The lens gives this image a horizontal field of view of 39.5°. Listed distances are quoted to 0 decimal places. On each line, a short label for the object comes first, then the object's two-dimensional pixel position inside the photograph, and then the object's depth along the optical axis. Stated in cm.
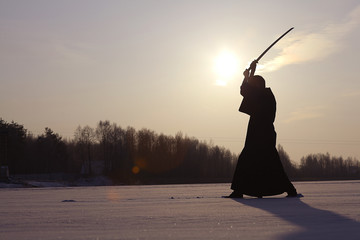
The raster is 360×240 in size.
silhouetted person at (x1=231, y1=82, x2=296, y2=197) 1119
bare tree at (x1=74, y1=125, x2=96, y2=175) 10090
